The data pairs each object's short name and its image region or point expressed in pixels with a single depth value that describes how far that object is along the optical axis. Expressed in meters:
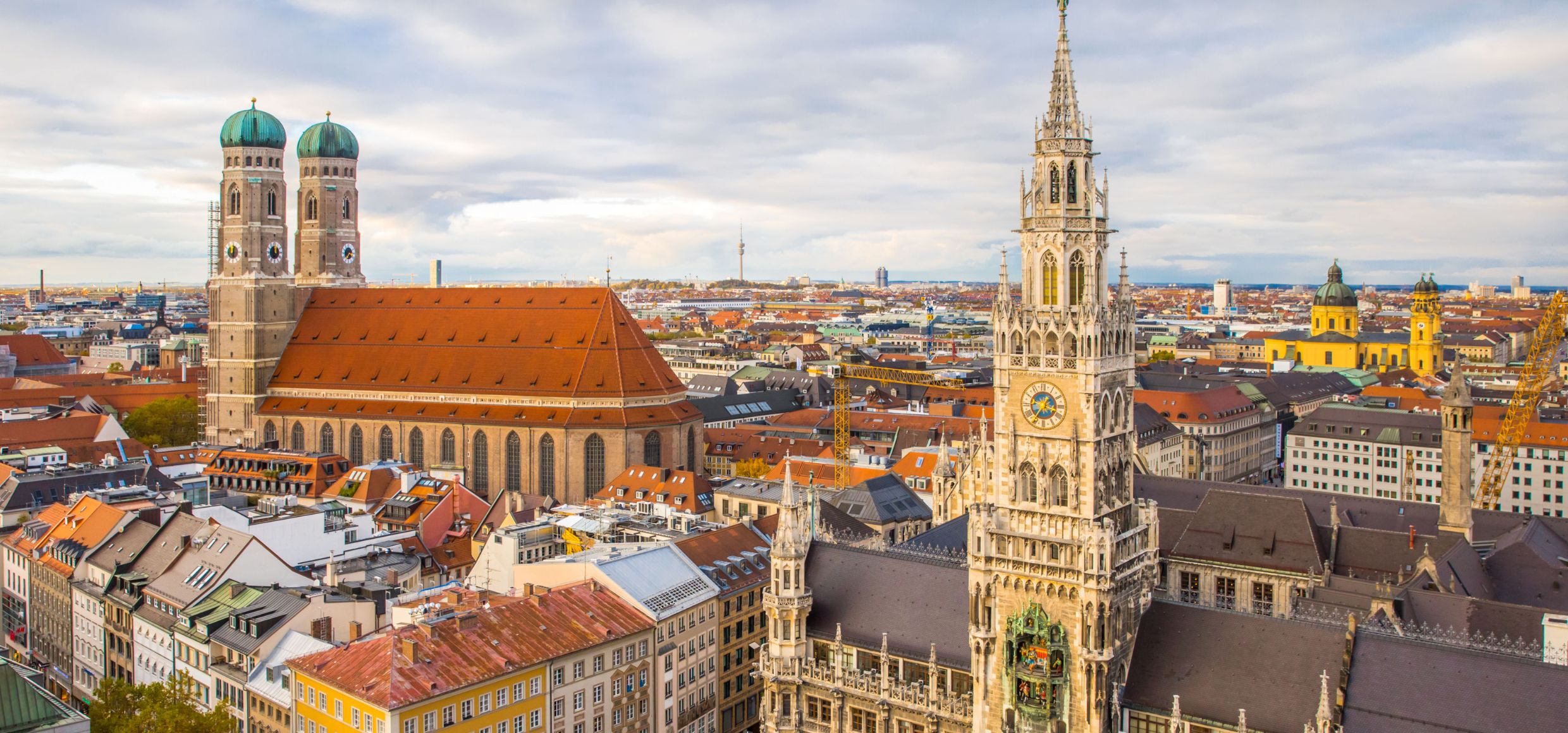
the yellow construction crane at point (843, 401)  111.25
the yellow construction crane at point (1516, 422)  116.62
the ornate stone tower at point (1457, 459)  74.19
